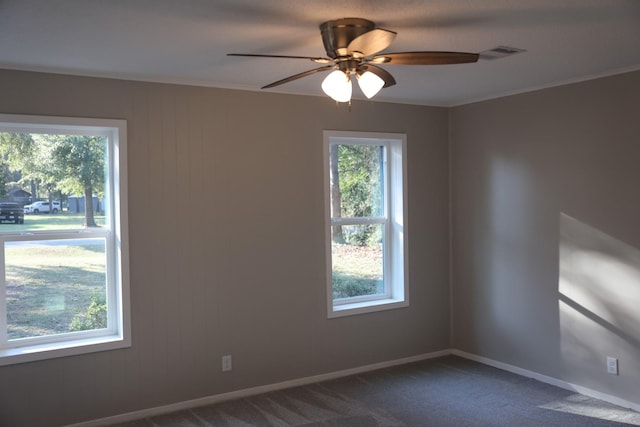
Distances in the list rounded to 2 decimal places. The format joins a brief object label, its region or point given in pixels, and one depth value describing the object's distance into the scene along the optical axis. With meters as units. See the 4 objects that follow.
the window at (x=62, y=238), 3.50
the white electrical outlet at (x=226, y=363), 4.05
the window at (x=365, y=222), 4.66
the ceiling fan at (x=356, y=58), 2.40
